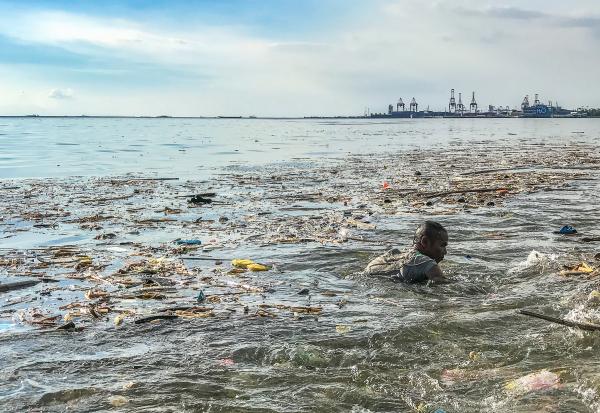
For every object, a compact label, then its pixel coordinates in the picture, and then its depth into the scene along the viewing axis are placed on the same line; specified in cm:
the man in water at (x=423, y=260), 856
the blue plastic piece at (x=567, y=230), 1177
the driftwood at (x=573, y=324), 559
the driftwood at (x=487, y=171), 2333
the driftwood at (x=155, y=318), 708
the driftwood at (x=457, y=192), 1722
